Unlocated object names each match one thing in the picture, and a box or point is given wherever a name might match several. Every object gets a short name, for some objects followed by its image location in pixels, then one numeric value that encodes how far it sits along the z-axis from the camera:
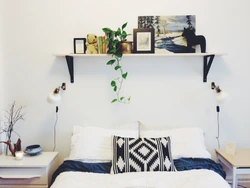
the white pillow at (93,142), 2.44
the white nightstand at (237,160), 2.26
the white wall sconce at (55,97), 2.58
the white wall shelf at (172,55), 2.59
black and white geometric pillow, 2.20
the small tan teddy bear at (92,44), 2.62
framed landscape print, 2.71
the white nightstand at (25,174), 2.37
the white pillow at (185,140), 2.45
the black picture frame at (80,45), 2.67
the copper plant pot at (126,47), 2.58
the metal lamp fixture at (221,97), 2.58
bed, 1.95
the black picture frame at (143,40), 2.61
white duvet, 1.89
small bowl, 2.58
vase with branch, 2.80
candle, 2.48
